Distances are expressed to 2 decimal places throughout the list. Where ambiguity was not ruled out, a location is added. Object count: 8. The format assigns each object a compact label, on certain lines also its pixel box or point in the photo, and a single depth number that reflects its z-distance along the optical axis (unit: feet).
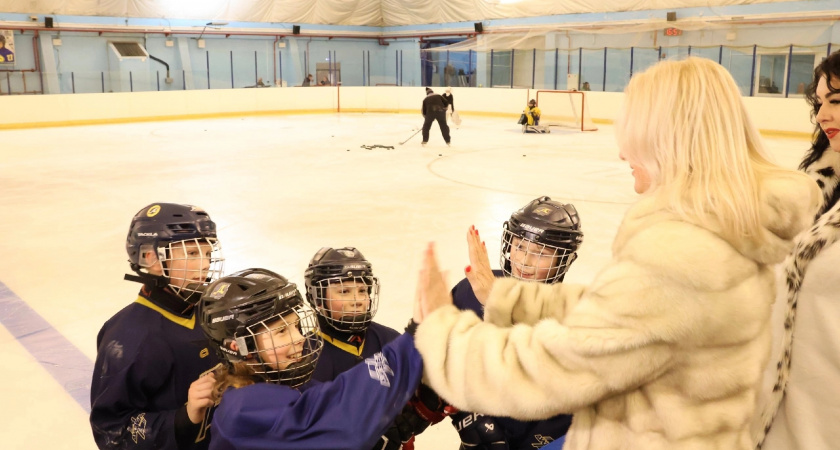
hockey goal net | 63.52
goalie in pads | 59.41
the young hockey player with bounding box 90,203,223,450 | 6.70
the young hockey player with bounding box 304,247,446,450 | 7.66
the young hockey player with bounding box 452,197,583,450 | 7.34
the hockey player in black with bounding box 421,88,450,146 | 49.90
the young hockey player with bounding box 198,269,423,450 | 4.42
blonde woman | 3.94
